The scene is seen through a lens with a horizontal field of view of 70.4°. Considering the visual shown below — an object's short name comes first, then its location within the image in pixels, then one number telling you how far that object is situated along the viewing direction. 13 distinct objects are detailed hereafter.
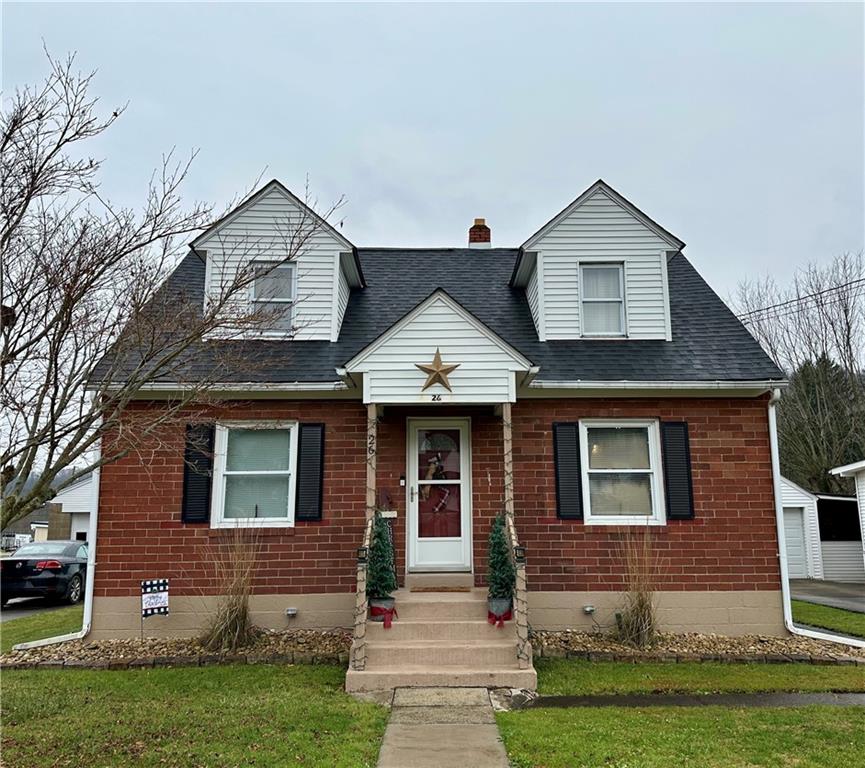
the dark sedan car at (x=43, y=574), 13.15
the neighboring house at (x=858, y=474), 16.50
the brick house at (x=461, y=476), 8.22
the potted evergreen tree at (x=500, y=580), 7.12
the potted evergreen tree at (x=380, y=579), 7.18
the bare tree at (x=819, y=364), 24.61
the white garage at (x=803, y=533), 18.98
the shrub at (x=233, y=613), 7.44
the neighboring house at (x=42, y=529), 28.69
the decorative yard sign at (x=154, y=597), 7.73
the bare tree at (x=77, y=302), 4.18
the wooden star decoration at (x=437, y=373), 7.59
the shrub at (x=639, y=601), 7.59
